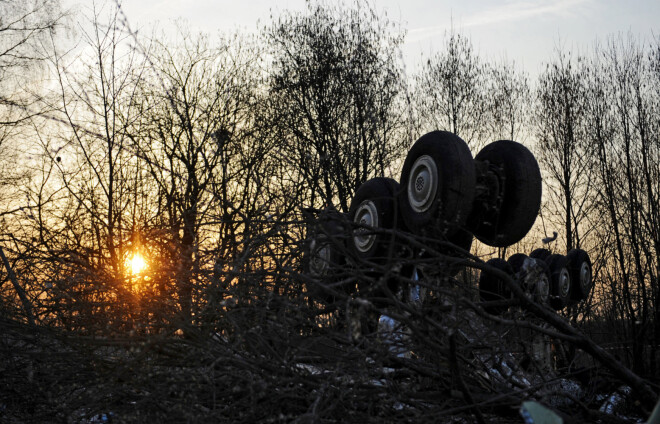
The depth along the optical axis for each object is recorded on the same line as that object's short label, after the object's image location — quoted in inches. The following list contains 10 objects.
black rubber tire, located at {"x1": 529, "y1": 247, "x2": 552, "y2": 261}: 488.7
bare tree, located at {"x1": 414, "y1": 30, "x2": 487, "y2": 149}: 892.0
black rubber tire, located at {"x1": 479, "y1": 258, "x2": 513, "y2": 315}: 340.1
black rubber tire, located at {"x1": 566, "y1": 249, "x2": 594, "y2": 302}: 522.0
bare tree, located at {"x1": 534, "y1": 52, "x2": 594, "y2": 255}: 789.9
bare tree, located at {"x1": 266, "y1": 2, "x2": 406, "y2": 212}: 842.2
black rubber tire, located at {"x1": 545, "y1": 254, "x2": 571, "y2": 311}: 489.4
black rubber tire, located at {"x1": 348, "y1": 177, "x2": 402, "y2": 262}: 281.1
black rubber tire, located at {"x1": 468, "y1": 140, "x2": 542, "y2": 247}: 244.5
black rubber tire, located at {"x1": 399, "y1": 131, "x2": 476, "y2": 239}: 234.1
